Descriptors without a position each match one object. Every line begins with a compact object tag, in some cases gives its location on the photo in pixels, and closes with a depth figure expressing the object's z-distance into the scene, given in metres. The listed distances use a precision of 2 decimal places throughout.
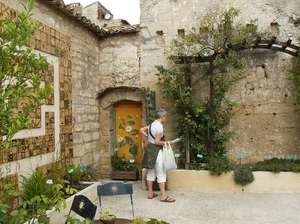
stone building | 5.27
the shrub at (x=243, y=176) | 5.30
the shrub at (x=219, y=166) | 5.43
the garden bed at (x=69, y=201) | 3.79
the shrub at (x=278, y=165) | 5.35
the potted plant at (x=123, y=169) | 6.46
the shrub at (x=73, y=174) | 5.08
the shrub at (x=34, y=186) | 4.09
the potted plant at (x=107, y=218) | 2.58
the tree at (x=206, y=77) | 5.79
